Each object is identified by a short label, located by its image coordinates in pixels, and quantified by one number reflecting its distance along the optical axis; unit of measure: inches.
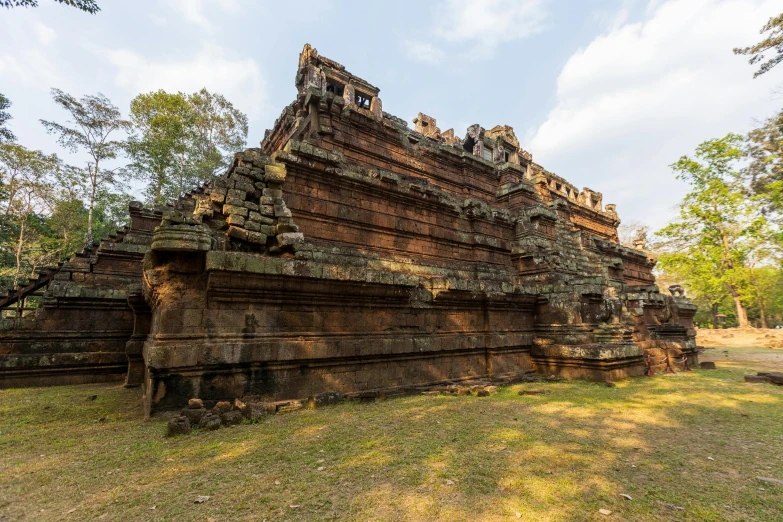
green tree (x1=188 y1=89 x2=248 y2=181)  1112.2
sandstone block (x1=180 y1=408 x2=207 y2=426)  158.9
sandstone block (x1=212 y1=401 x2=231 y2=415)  167.8
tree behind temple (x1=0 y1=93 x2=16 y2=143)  862.5
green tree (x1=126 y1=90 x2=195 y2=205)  1011.9
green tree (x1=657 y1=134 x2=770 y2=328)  900.0
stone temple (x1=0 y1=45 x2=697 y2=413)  189.2
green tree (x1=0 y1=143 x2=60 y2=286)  860.0
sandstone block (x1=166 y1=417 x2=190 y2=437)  146.0
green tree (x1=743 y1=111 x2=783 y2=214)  756.0
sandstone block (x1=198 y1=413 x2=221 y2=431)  154.0
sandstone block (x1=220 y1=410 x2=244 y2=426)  160.7
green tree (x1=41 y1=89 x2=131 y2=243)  918.4
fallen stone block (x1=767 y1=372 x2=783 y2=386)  273.7
